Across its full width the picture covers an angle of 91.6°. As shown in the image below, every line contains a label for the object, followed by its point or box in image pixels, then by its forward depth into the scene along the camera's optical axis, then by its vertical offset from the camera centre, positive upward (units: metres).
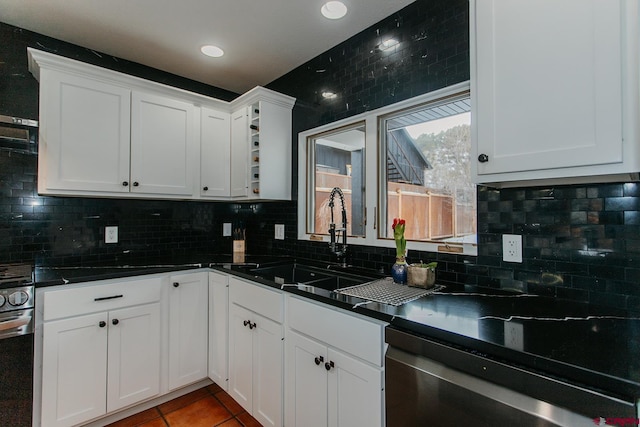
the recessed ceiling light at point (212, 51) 2.34 +1.29
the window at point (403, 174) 1.71 +0.29
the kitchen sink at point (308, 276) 1.74 -0.38
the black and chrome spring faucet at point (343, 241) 2.07 -0.15
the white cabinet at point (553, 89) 0.97 +0.46
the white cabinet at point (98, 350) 1.71 -0.78
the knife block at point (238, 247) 2.80 -0.26
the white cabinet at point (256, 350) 1.69 -0.78
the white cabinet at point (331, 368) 1.21 -0.66
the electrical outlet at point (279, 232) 2.73 -0.12
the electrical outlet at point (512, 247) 1.44 -0.13
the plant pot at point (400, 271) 1.63 -0.28
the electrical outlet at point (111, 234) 2.43 -0.13
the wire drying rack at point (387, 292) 1.33 -0.34
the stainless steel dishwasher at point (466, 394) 0.74 -0.48
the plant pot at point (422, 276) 1.53 -0.29
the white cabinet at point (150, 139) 1.99 +0.60
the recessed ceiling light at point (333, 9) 1.87 +1.29
